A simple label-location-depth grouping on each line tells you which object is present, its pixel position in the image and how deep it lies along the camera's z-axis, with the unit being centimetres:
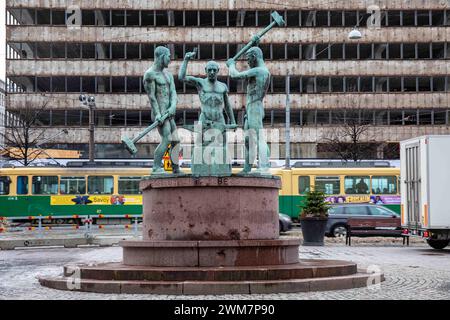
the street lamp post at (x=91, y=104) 4322
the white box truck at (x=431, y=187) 2375
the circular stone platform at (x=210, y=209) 1373
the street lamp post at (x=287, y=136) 4203
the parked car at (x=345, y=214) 3036
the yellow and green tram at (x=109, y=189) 4009
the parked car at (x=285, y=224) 3244
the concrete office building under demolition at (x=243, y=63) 6062
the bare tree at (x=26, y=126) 5700
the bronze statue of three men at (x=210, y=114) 1547
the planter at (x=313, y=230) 2664
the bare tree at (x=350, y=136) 5850
